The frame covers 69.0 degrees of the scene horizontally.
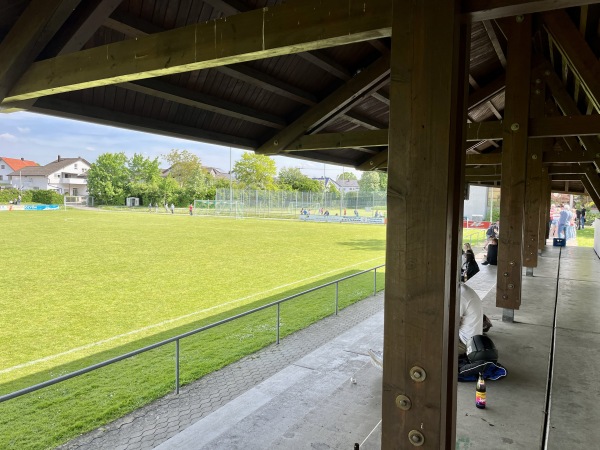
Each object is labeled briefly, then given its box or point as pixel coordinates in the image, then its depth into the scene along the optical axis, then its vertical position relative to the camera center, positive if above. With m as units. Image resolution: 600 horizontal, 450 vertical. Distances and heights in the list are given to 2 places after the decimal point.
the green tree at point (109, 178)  68.62 +2.93
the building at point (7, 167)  79.62 +5.13
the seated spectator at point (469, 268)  7.46 -1.10
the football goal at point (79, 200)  69.44 -0.67
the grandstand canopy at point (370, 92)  1.96 +0.86
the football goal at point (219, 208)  52.75 -1.16
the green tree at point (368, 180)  86.64 +4.56
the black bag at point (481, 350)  4.84 -1.63
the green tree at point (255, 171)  64.19 +4.23
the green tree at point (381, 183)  67.54 +3.22
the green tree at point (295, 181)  71.56 +3.34
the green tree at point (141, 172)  68.56 +4.10
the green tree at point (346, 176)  107.81 +6.43
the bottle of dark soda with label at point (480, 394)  4.25 -1.85
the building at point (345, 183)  102.44 +4.36
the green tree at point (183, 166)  73.94 +5.51
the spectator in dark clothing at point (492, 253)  13.79 -1.55
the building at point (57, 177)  77.19 +3.45
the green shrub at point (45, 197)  62.22 -0.18
